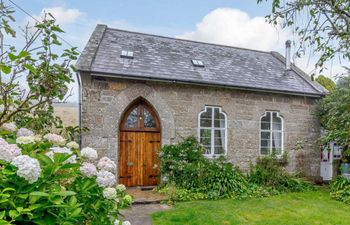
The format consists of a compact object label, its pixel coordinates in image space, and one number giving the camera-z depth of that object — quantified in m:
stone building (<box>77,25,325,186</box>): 9.27
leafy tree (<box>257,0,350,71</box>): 3.27
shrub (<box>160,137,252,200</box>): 9.08
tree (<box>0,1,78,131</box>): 3.08
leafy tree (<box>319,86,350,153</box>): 9.34
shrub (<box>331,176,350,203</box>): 9.15
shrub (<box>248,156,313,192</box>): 10.30
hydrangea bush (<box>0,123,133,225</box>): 1.66
